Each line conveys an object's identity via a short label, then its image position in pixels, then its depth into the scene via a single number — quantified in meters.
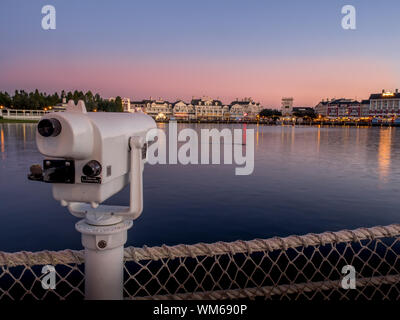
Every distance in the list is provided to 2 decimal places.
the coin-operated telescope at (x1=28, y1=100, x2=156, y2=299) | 1.95
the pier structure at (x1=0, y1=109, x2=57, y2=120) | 88.56
